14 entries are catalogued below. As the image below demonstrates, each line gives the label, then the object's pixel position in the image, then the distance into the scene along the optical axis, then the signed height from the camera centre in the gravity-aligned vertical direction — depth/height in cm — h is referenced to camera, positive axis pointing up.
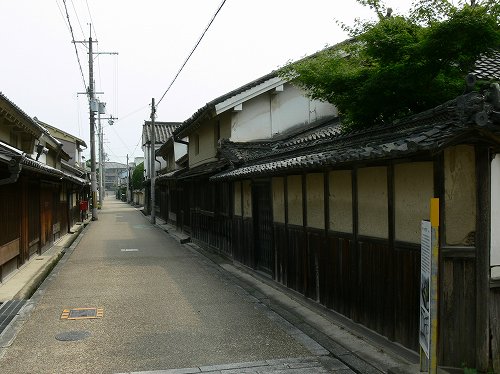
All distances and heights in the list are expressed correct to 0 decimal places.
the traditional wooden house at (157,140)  4887 +558
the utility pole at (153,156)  3618 +287
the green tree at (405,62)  730 +224
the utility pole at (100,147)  6068 +628
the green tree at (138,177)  7401 +262
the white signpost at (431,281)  491 -97
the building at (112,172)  17300 +797
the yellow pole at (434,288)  490 -103
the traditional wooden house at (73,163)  3378 +304
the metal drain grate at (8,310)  889 -235
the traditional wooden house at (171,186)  3015 +56
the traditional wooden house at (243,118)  1731 +282
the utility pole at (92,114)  3866 +657
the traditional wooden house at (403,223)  566 -50
